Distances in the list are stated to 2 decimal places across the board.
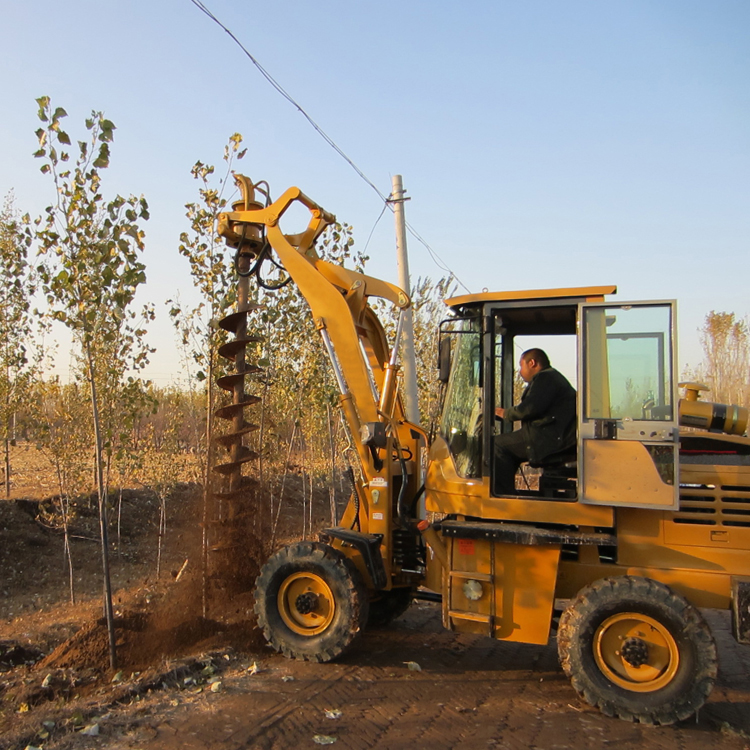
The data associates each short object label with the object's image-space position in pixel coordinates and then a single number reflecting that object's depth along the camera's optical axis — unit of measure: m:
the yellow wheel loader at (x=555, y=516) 4.93
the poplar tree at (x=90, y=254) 5.42
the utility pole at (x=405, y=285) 9.13
